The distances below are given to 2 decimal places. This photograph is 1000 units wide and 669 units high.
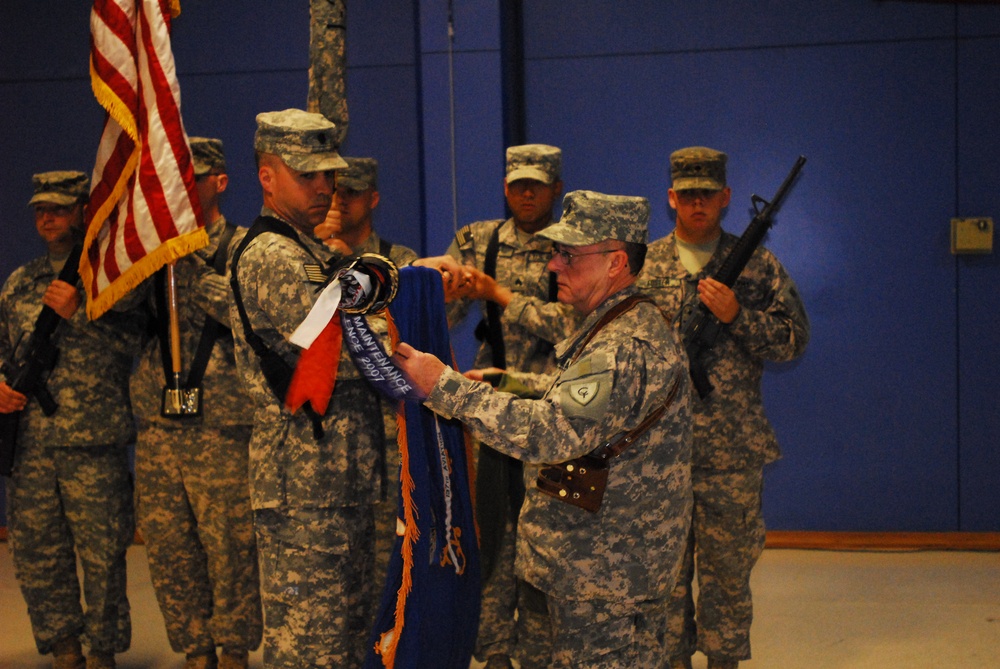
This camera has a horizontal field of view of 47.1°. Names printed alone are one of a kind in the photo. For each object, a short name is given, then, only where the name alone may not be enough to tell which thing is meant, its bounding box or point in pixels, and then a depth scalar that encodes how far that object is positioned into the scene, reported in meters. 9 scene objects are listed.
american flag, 3.84
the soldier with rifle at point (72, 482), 4.09
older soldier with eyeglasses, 2.56
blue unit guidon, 2.93
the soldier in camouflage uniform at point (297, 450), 3.11
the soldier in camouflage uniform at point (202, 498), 3.99
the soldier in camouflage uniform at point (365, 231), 4.16
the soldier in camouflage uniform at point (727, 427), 3.85
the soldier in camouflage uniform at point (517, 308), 3.84
